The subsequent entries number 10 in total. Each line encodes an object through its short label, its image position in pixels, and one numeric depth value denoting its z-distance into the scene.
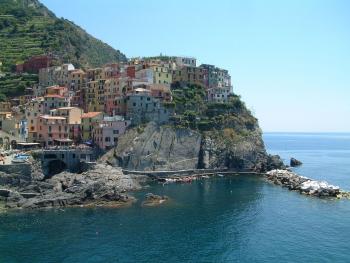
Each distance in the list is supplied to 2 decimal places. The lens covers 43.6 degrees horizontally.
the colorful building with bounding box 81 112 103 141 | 100.06
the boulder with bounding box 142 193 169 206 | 72.81
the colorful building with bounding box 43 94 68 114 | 103.94
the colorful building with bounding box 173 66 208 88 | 122.62
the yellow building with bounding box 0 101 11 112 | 111.25
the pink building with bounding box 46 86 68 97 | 111.85
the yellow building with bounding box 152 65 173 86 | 116.68
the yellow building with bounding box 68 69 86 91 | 121.69
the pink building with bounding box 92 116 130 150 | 96.19
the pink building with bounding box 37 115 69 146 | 95.19
